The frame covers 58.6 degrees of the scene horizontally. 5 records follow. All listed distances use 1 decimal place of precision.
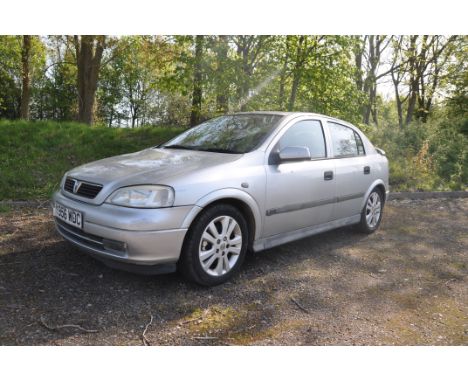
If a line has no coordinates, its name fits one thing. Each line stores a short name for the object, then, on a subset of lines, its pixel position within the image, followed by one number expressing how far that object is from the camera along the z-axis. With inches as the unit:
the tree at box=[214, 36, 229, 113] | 367.2
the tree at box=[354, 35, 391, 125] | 831.7
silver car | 130.3
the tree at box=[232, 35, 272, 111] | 373.1
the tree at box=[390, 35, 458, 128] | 756.6
